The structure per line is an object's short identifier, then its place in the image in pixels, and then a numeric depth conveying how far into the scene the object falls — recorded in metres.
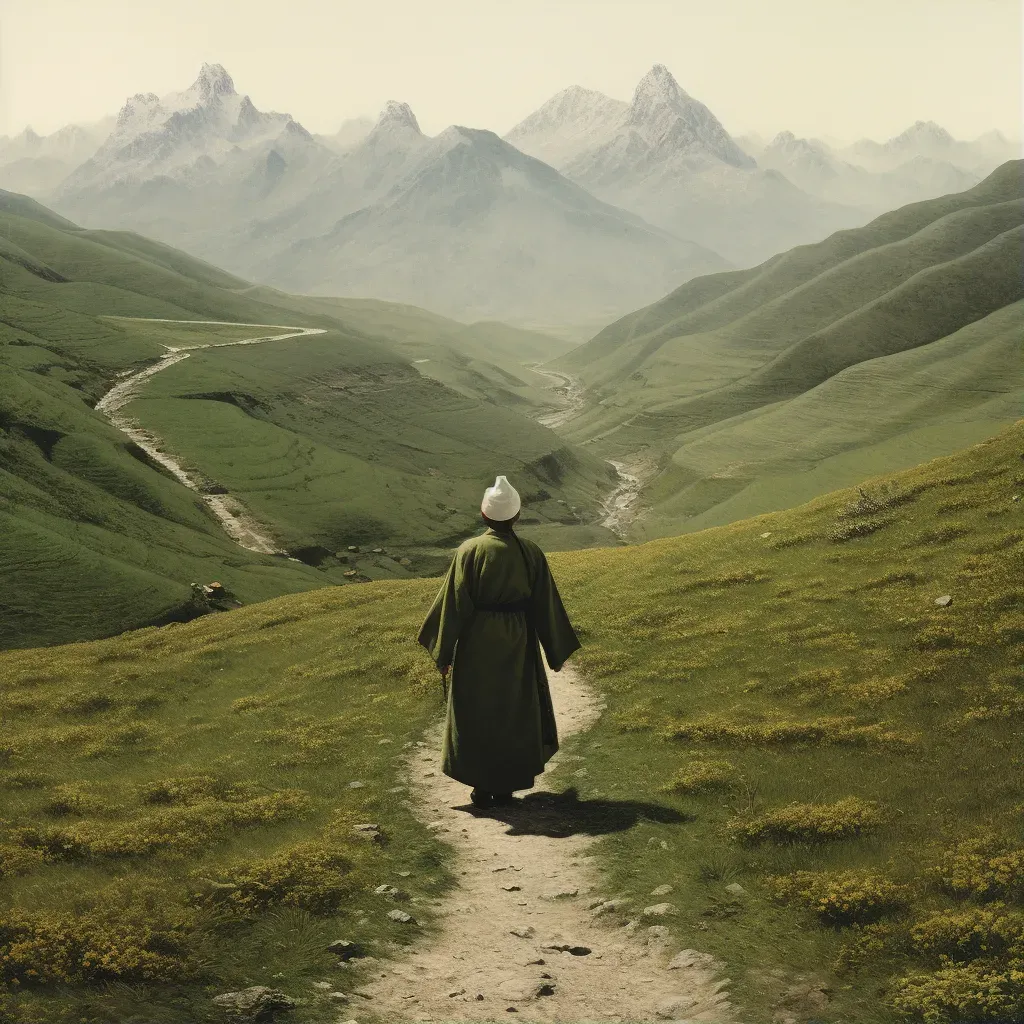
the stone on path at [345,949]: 12.86
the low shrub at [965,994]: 10.63
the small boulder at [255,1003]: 11.27
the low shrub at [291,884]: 14.08
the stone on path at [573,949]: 12.96
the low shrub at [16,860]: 15.48
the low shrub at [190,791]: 20.09
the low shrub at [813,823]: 15.25
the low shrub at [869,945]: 11.93
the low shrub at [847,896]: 12.87
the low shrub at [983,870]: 12.80
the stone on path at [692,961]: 12.34
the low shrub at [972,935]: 11.68
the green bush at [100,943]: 11.84
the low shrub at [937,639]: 23.23
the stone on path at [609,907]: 14.10
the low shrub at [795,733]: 19.12
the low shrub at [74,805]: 19.80
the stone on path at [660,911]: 13.70
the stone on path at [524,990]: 11.86
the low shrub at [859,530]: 35.97
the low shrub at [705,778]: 18.11
